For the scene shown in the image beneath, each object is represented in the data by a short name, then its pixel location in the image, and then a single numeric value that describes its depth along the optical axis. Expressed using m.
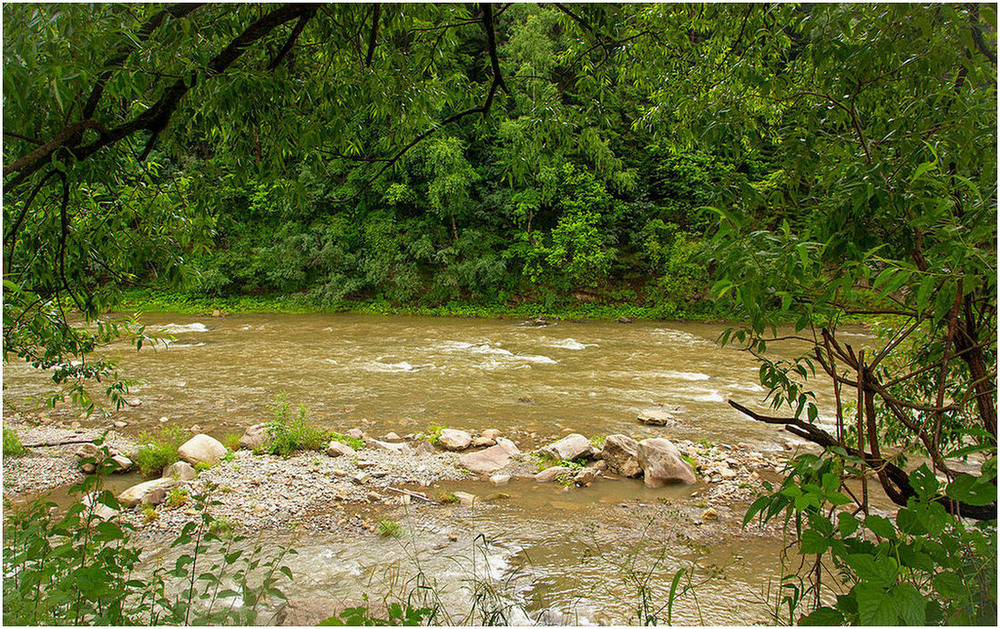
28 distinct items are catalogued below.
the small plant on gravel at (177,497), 4.98
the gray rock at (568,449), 6.24
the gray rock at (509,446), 6.51
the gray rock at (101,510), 4.62
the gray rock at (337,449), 6.36
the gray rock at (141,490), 4.94
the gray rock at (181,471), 5.54
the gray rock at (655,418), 7.84
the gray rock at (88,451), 5.97
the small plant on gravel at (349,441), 6.72
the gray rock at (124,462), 5.78
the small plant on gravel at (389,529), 4.60
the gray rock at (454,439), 6.73
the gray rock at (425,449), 6.58
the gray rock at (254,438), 6.63
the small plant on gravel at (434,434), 6.91
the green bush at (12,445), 5.99
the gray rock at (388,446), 6.66
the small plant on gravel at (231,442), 6.59
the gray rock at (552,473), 5.79
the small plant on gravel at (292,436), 6.43
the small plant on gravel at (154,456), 5.77
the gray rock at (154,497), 4.95
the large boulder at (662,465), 5.66
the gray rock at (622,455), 5.90
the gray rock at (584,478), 5.69
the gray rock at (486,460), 6.06
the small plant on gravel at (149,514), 4.68
